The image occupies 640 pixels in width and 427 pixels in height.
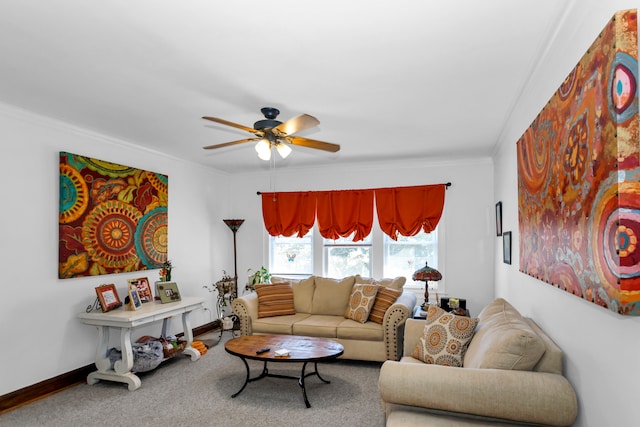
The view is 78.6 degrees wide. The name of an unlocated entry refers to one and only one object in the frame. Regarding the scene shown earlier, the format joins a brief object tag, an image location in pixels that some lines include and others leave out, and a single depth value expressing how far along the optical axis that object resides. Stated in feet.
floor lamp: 20.92
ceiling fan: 10.23
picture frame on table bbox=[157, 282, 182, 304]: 14.70
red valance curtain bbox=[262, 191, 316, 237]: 20.43
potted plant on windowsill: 19.67
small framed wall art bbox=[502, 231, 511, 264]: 12.53
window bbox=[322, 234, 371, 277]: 19.95
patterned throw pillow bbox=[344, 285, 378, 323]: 14.94
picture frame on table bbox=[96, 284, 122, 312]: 12.98
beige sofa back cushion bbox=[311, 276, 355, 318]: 16.46
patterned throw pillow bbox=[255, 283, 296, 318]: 16.12
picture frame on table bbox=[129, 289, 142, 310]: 13.29
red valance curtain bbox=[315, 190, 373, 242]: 19.52
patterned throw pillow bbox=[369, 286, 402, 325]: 14.70
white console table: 12.30
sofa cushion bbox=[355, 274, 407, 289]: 16.37
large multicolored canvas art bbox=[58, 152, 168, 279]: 12.84
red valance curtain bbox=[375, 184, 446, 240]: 18.43
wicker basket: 14.12
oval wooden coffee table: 10.89
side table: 13.73
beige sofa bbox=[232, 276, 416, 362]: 13.97
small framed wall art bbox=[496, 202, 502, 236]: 14.89
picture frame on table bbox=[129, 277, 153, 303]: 14.23
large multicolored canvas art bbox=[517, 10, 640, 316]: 4.13
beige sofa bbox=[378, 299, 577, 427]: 6.15
